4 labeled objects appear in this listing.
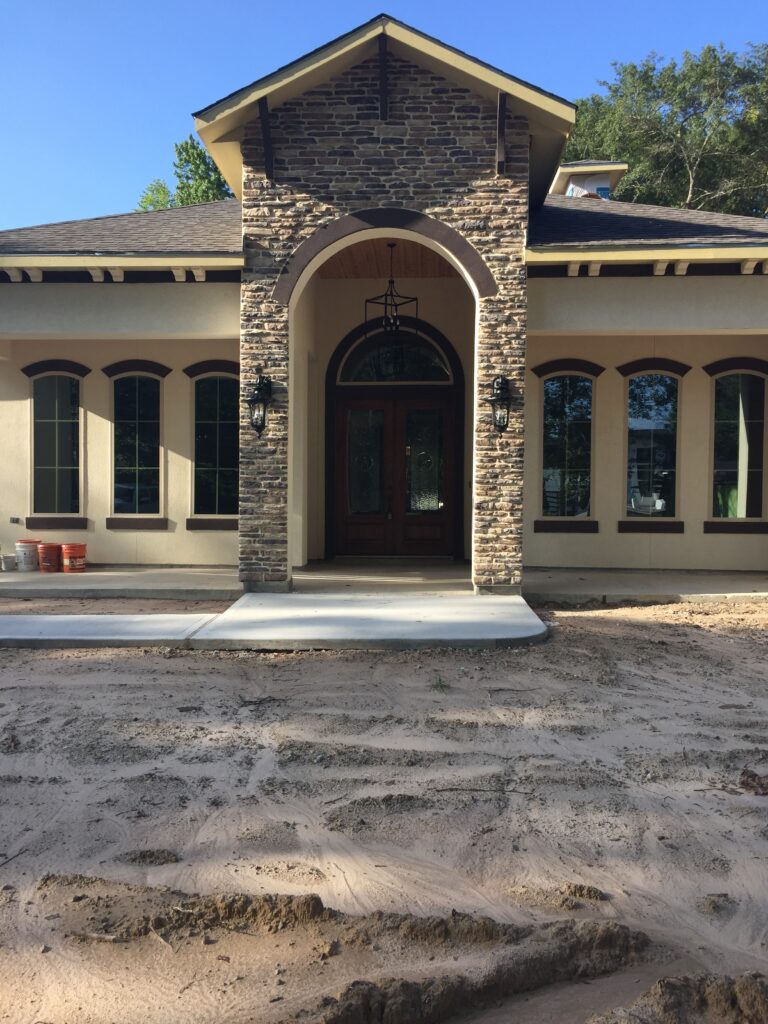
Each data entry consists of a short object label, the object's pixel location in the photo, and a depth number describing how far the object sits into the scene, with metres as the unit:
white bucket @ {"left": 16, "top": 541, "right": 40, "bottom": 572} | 11.59
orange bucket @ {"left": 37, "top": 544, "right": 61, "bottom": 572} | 11.56
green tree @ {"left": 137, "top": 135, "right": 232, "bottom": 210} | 36.78
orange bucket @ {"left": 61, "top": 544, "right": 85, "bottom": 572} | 11.50
